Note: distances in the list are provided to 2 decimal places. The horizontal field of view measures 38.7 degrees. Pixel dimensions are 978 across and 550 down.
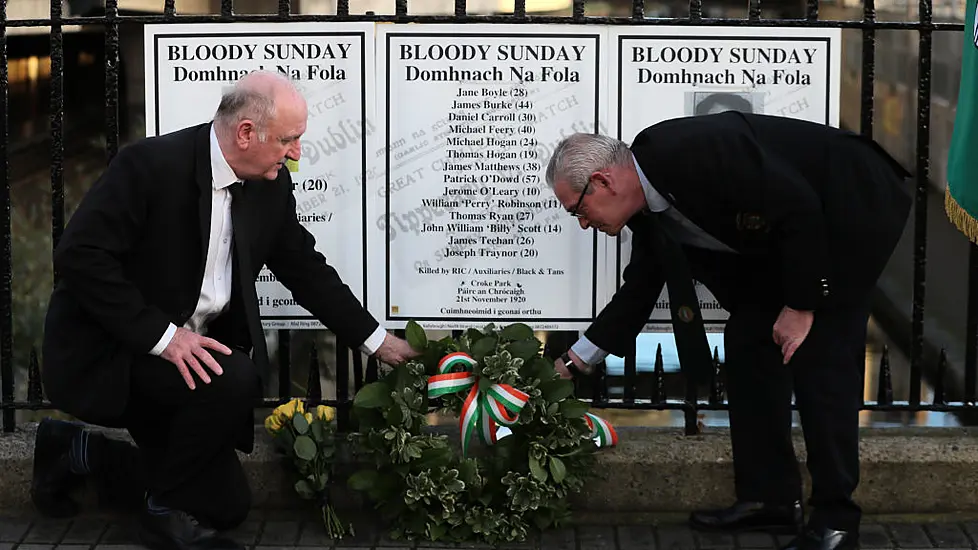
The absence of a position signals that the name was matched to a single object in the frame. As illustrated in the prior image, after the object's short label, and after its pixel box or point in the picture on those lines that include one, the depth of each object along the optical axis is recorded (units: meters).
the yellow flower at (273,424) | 4.44
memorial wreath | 4.21
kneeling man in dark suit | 3.91
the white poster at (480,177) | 4.47
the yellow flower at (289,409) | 4.45
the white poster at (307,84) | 4.48
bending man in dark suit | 3.89
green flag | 4.27
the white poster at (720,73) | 4.46
